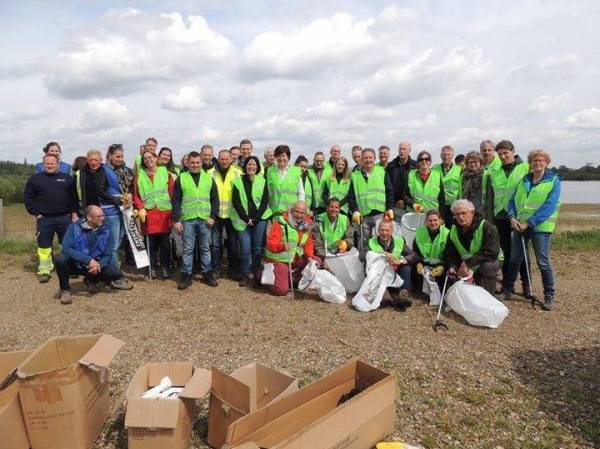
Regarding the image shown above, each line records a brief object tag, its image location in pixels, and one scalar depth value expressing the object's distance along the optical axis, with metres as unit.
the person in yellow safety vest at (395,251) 6.99
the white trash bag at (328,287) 6.90
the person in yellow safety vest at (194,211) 7.49
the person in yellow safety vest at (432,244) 6.90
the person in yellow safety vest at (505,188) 6.97
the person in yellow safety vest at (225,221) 7.89
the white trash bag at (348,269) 7.26
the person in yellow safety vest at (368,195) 7.91
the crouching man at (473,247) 6.42
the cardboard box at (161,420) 3.08
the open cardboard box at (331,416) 2.82
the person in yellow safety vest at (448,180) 7.93
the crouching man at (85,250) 6.68
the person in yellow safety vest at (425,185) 7.84
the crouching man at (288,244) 7.35
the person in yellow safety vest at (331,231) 7.61
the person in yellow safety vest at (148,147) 8.13
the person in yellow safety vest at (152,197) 7.72
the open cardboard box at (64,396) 3.16
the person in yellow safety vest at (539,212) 6.41
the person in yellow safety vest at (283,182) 7.94
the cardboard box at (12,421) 3.09
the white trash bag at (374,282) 6.60
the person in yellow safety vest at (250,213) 7.75
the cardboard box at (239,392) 3.29
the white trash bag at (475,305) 5.88
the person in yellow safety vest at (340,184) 8.32
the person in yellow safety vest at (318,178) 8.71
